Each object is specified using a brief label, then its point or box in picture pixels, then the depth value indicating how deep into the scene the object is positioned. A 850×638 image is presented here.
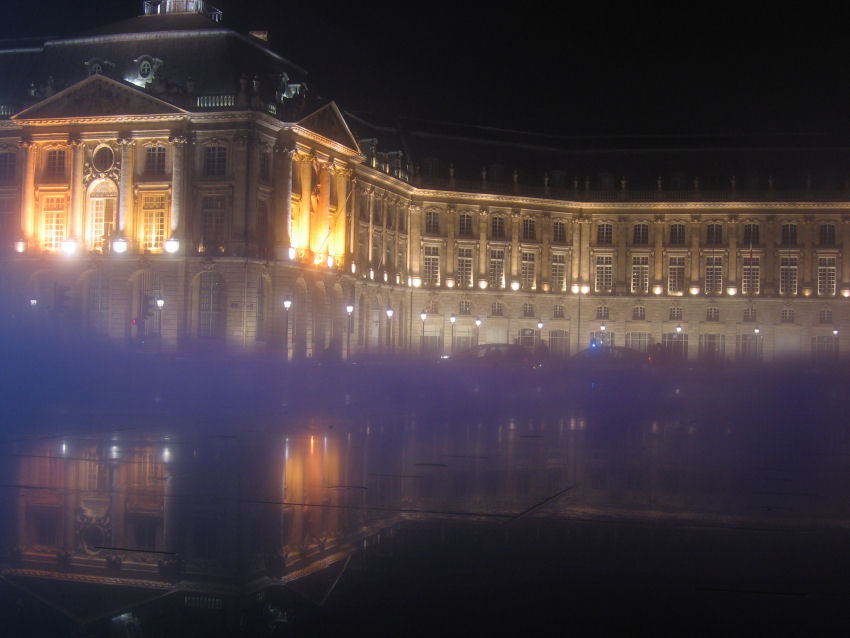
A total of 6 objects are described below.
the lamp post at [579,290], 107.94
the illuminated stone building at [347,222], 67.69
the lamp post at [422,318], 93.81
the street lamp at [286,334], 66.99
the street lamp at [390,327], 95.31
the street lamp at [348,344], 80.21
